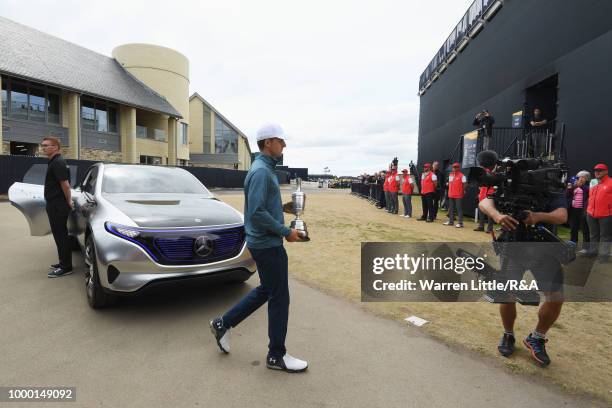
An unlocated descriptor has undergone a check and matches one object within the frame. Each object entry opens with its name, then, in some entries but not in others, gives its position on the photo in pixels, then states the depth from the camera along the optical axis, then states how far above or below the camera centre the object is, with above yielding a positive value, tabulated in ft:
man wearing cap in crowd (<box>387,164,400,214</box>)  48.70 -0.34
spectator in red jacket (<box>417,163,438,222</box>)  39.27 -0.57
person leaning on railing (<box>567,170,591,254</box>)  25.17 -1.21
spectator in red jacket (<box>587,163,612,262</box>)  21.12 -1.44
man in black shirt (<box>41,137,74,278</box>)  15.69 -0.55
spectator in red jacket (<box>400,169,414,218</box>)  45.14 -0.68
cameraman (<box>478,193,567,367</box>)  9.12 -2.27
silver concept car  11.25 -1.92
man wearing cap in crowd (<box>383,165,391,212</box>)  50.59 -0.90
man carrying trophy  8.36 -1.31
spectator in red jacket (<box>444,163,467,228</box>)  36.11 -0.46
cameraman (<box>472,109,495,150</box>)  37.55 +6.74
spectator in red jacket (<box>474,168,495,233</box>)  31.73 -3.19
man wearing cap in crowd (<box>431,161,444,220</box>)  40.00 -1.11
